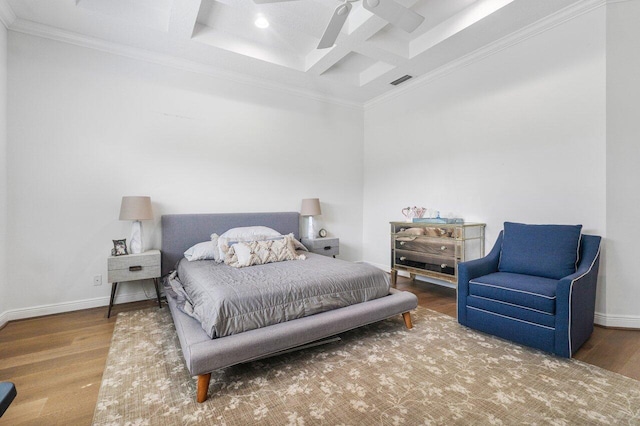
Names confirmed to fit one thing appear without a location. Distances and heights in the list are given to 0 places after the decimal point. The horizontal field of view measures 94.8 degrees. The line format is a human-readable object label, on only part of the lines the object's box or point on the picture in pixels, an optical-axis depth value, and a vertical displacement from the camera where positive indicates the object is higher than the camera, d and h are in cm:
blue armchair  226 -68
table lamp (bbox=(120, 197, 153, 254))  332 -5
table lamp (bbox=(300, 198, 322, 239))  475 -3
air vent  453 +201
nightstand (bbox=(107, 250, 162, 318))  313 -64
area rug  168 -118
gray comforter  209 -67
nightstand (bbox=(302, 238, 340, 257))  464 -60
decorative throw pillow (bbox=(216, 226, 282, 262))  338 -35
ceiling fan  237 +164
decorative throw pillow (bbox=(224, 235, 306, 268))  319 -50
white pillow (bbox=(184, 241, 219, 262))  351 -52
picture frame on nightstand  330 -44
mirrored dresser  367 -53
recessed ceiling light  335 +217
